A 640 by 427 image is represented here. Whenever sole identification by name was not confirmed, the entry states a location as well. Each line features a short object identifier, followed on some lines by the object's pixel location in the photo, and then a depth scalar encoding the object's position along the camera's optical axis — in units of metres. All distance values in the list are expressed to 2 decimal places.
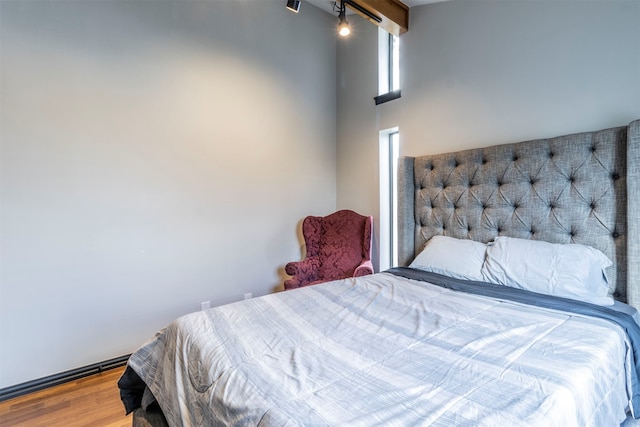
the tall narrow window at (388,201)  2.76
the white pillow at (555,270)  1.43
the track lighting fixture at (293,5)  1.92
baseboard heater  1.75
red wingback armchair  2.55
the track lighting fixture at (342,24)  1.98
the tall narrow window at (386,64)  2.70
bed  0.73
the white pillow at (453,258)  1.76
